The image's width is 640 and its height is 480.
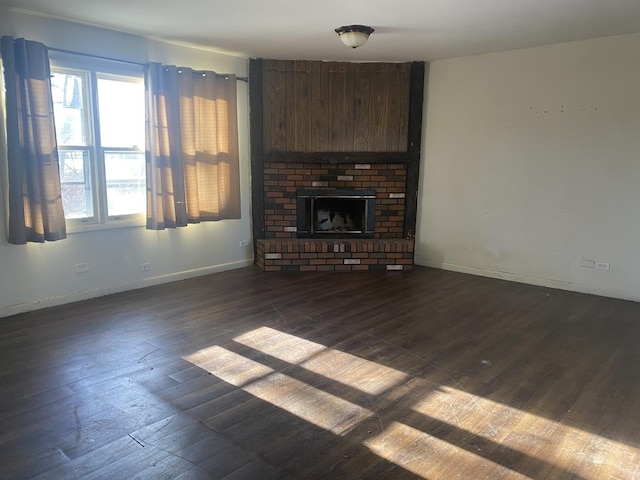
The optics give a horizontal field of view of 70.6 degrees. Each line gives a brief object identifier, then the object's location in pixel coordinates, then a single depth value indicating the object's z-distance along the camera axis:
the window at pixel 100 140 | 3.94
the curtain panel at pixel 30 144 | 3.50
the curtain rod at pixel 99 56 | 3.74
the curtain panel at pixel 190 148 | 4.44
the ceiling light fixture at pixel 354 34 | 3.90
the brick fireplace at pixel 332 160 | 5.33
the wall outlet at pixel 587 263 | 4.52
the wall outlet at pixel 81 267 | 4.09
